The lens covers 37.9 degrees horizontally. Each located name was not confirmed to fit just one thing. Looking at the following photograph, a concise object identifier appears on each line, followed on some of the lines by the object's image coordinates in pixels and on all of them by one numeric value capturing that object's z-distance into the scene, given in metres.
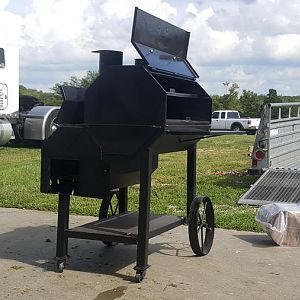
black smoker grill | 3.83
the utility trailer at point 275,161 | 6.54
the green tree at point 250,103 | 49.72
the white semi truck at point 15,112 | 14.35
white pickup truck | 30.76
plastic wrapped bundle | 4.84
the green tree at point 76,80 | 47.88
